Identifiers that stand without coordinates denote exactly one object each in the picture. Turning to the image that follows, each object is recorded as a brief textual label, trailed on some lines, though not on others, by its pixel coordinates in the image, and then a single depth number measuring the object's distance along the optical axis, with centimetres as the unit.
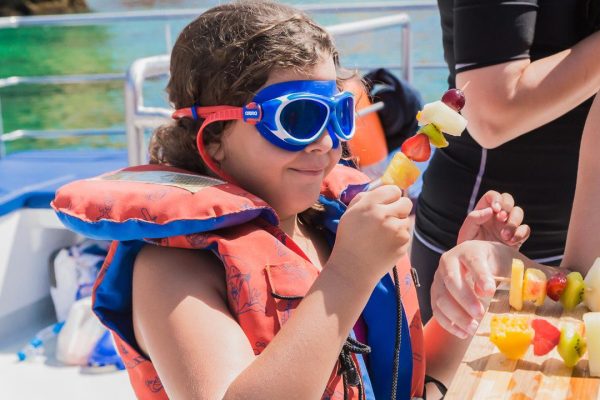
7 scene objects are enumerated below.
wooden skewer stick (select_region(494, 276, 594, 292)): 139
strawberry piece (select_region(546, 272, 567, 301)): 136
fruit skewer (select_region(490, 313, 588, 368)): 125
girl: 137
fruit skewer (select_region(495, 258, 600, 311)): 134
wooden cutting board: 121
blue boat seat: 308
